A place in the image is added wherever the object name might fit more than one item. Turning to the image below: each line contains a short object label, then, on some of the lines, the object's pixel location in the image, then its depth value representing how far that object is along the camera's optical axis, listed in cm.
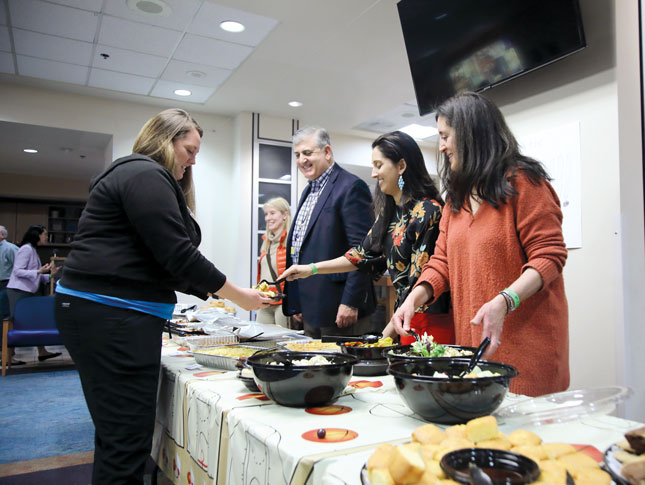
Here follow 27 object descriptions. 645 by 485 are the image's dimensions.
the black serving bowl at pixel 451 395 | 74
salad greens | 103
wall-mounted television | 227
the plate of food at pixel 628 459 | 45
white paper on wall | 231
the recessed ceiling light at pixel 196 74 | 476
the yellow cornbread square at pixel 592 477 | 47
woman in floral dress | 157
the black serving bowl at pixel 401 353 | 99
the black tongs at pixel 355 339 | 139
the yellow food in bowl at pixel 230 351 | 140
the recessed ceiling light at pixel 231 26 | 382
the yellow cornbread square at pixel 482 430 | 60
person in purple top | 557
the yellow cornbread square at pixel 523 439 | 57
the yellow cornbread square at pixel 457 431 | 62
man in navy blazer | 222
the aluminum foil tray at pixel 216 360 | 135
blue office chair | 465
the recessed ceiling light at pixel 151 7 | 348
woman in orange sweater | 121
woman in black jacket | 120
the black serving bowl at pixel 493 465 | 46
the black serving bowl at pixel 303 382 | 88
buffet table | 68
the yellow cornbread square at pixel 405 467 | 49
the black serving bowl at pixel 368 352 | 123
